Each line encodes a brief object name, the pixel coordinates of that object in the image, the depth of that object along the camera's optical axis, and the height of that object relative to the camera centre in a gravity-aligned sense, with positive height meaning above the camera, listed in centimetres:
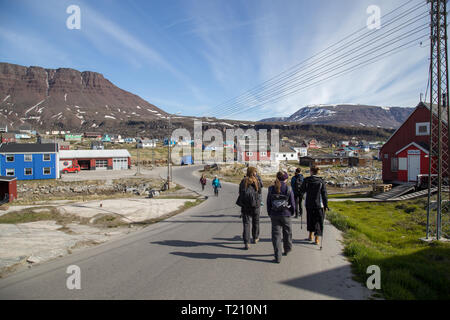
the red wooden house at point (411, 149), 2515 +83
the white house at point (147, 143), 11350 +671
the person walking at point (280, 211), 570 -121
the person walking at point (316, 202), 677 -118
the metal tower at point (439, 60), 942 +357
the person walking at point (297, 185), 1008 -110
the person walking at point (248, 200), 662 -109
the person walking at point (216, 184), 1980 -203
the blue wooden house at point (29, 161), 4222 -34
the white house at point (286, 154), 9175 +119
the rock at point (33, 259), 598 -235
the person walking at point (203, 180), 2426 -209
